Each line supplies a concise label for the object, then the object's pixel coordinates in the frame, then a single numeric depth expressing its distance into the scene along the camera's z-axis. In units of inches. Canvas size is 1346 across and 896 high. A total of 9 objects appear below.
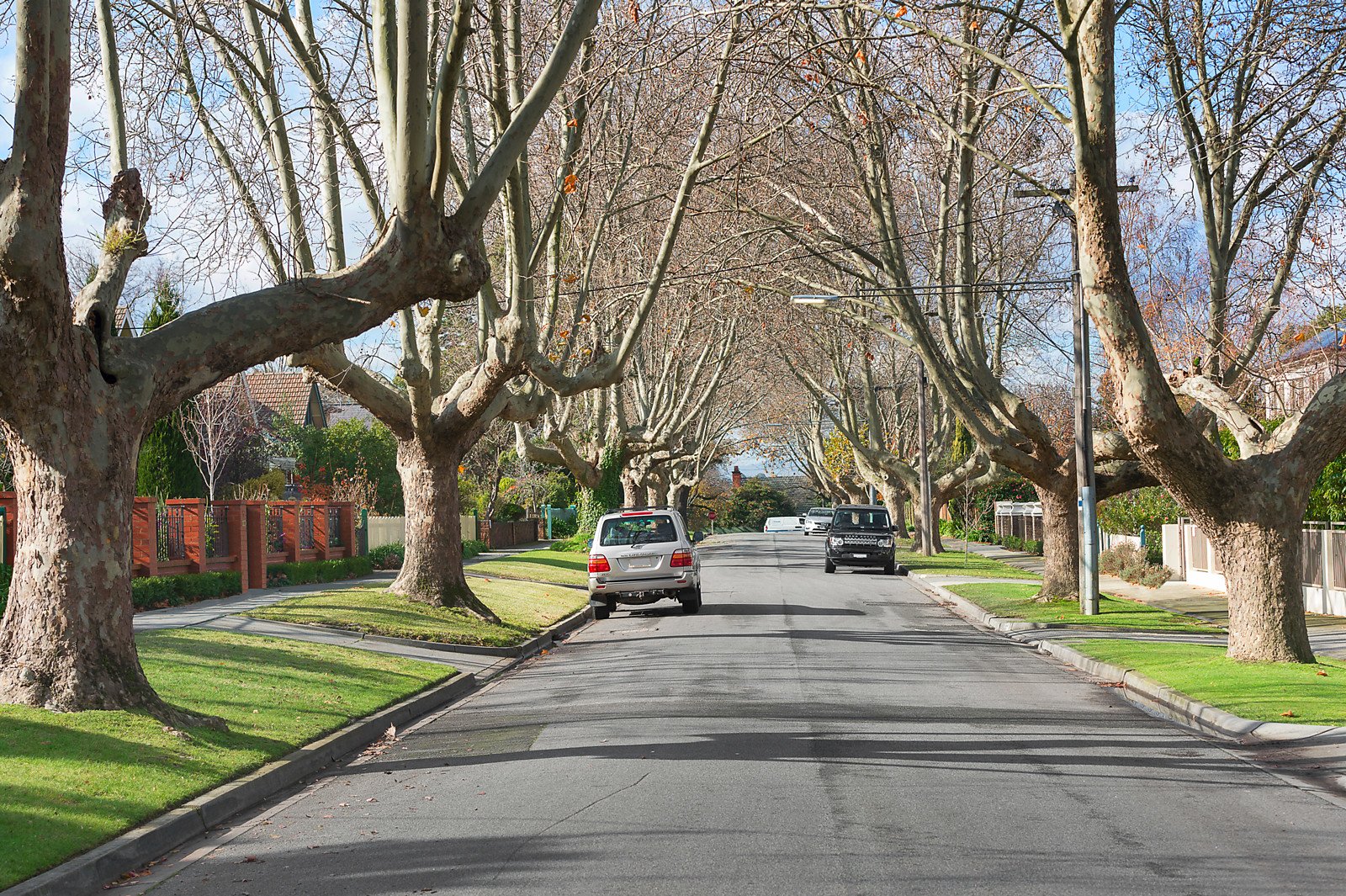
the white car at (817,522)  3486.7
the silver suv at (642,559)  891.4
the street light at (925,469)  1797.5
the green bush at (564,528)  2541.8
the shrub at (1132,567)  1154.7
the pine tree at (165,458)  1117.7
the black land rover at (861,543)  1489.9
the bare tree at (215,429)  1406.3
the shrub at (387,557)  1307.8
